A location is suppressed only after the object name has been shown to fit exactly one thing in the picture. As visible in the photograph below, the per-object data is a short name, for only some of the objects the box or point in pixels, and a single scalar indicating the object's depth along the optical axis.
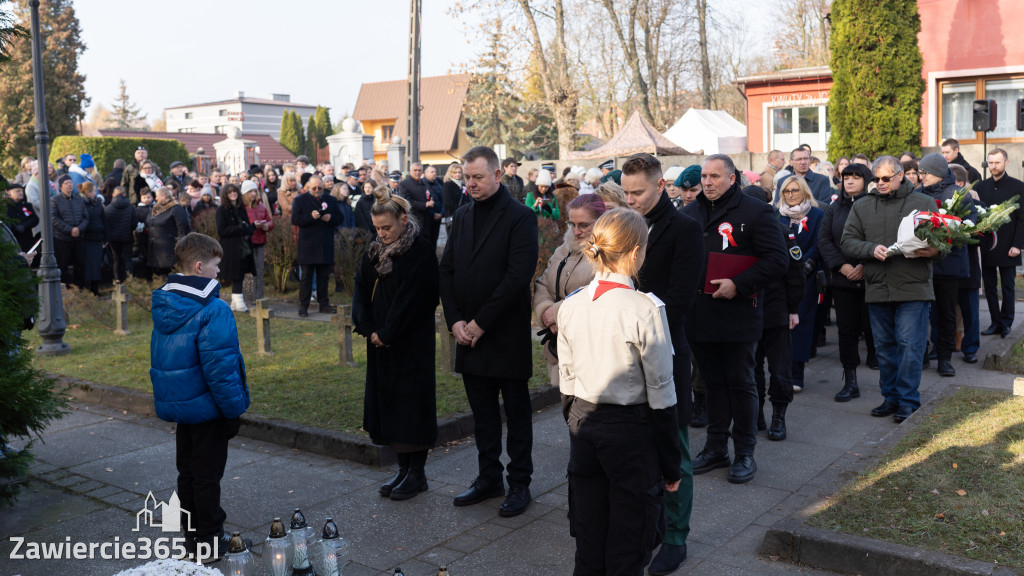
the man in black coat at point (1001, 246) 10.16
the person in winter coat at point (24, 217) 13.13
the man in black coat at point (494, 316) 5.49
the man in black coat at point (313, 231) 12.97
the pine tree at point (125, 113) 104.44
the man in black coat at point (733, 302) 5.77
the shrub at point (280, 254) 14.77
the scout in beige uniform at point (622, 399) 3.71
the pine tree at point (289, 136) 78.31
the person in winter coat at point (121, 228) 15.18
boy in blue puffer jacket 4.66
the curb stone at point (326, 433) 6.58
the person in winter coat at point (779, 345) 6.93
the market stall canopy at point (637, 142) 29.53
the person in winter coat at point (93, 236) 14.51
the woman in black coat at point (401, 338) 5.72
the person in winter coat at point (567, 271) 5.08
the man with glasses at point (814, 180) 10.27
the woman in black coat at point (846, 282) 7.98
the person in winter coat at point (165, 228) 14.16
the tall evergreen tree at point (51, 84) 40.75
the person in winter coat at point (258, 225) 13.46
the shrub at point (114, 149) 32.59
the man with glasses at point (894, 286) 7.13
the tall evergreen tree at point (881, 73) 21.84
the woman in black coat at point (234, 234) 13.02
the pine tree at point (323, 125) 82.31
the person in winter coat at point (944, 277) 8.61
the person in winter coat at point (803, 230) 8.08
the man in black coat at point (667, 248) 4.88
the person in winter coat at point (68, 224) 14.16
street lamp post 10.68
